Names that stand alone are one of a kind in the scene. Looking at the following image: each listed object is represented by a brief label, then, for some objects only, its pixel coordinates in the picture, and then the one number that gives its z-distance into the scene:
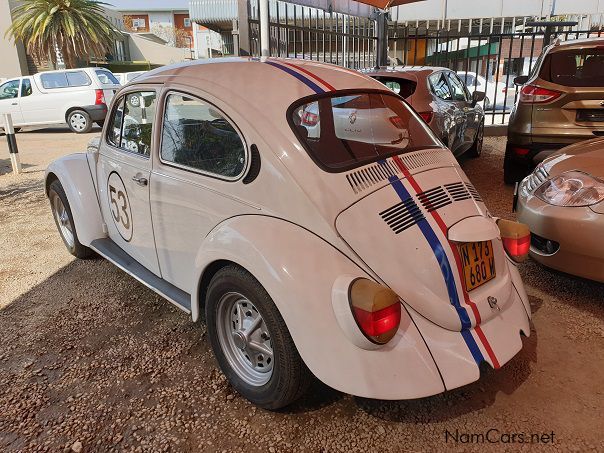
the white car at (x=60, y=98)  13.60
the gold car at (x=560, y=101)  5.25
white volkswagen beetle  2.00
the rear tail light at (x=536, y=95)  5.40
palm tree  26.02
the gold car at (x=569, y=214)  3.01
